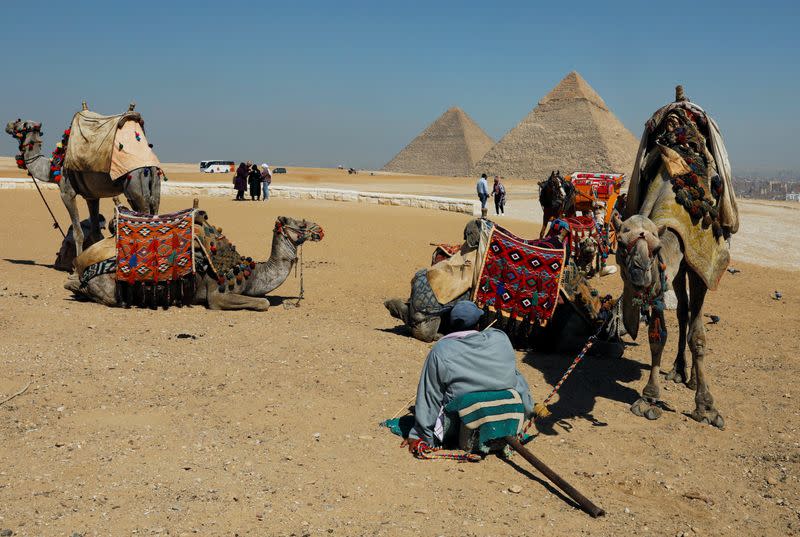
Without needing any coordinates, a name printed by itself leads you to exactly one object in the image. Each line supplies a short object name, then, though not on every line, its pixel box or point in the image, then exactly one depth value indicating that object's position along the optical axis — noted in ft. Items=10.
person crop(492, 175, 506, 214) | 89.46
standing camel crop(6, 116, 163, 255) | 38.73
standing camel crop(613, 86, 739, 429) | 19.35
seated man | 17.11
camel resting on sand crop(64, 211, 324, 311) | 30.63
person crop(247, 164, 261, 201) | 91.45
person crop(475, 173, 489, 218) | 85.56
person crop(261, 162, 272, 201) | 93.46
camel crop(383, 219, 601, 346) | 26.45
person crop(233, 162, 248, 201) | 92.12
